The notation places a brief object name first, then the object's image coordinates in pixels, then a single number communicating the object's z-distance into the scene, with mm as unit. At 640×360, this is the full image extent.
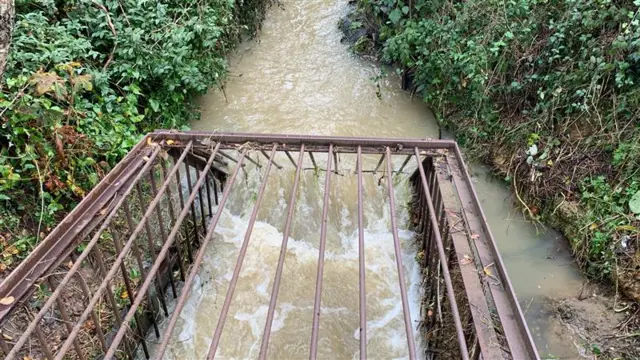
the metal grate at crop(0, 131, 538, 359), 2318
